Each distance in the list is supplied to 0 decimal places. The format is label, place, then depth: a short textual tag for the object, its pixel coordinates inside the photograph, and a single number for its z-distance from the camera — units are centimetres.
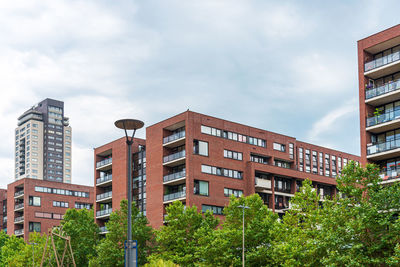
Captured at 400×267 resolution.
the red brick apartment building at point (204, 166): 7169
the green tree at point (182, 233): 5397
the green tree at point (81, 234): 6944
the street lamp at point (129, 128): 2070
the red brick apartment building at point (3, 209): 12539
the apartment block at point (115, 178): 8350
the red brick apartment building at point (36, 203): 11094
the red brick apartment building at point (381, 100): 5088
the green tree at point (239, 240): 4803
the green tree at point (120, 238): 5969
